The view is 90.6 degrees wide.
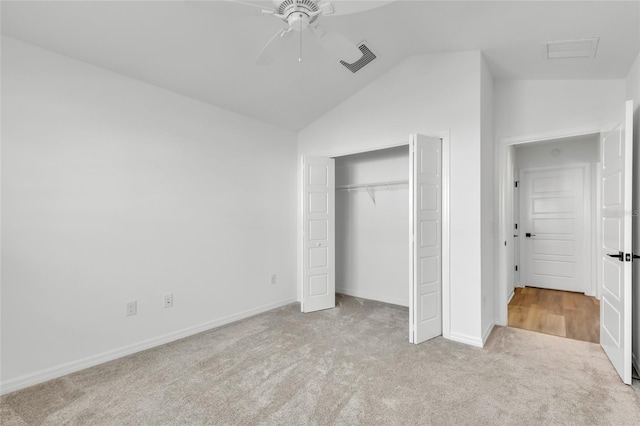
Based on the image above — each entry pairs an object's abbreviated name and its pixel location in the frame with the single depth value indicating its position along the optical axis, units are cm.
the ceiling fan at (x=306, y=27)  169
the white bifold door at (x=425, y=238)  306
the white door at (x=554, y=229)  500
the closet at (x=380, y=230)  310
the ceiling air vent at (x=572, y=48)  260
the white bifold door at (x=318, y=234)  409
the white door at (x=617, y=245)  230
